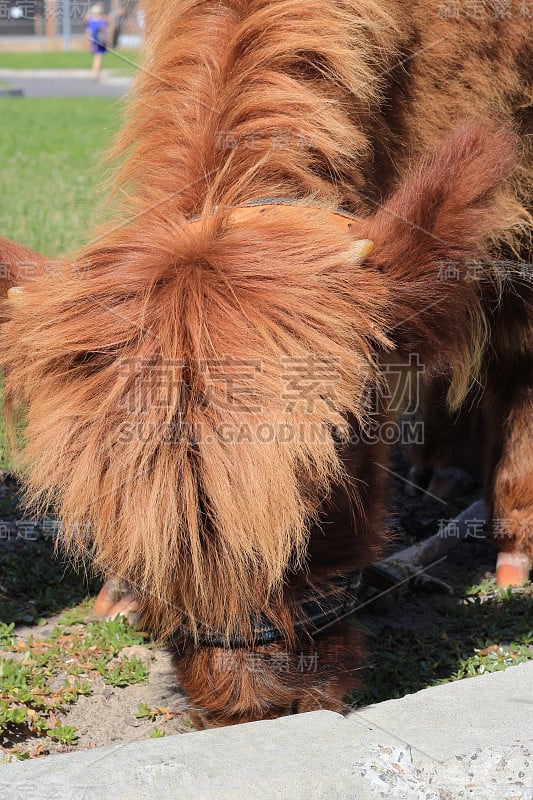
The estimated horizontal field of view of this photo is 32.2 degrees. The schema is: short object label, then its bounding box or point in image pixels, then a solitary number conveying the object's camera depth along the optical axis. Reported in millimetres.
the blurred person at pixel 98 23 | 17234
